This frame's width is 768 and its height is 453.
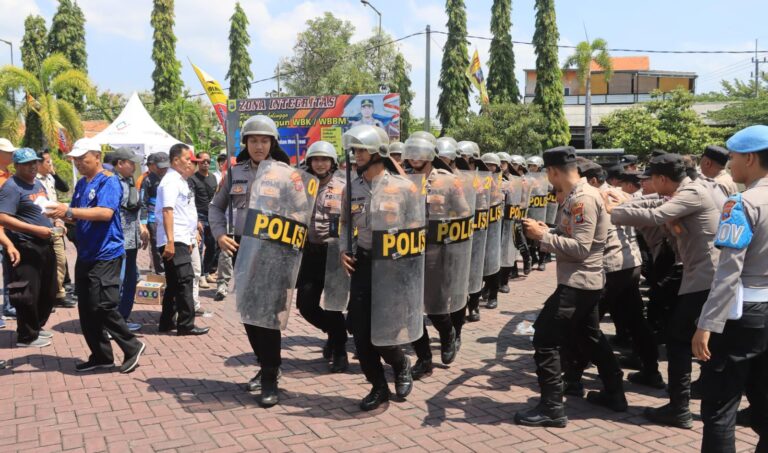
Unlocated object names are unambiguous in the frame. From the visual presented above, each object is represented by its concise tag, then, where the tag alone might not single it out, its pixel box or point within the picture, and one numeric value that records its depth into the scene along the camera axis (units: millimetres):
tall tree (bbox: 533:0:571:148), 40656
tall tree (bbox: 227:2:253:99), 49500
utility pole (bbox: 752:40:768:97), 54803
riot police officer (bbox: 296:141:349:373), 5684
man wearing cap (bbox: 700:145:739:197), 5230
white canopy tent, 18031
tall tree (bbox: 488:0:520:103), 43844
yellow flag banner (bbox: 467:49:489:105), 29844
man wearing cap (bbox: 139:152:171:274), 7738
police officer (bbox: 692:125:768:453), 3086
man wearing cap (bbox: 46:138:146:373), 5355
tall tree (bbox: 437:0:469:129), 42562
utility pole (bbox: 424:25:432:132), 23188
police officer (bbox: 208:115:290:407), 4750
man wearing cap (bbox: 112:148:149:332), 6516
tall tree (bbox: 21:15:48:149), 42094
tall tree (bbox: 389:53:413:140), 48594
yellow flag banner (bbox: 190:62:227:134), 20625
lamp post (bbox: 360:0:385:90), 31494
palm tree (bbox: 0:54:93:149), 24156
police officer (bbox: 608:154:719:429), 4293
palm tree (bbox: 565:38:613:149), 35469
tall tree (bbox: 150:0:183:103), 43781
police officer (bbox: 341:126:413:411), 4613
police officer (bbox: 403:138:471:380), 5238
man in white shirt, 6641
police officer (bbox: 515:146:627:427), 4262
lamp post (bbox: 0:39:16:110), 24281
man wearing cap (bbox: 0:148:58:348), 6000
